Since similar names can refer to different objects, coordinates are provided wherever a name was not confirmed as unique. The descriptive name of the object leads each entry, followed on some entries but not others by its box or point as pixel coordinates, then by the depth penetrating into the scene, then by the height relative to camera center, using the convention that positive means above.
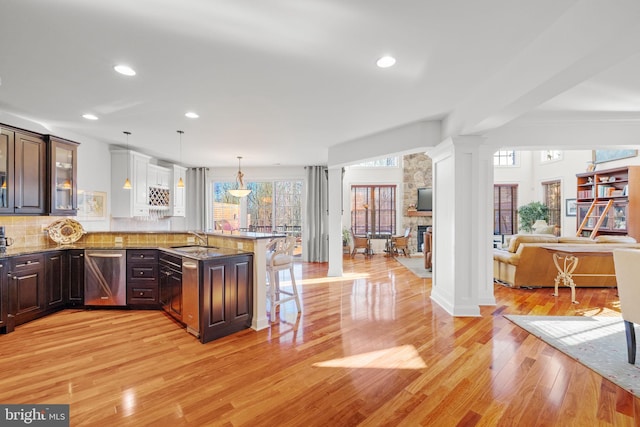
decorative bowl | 4.14 -0.28
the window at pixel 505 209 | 10.28 +0.11
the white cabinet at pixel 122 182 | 5.70 +0.57
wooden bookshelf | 6.74 +0.38
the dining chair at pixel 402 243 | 8.74 -0.92
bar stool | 3.68 -0.64
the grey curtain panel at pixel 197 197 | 8.37 +0.41
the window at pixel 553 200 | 9.37 +0.40
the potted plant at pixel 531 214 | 9.49 -0.06
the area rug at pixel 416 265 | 6.28 -1.32
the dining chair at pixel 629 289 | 2.46 -0.65
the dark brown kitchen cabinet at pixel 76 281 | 4.04 -0.95
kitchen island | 3.25 -0.72
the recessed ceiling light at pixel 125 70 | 2.55 +1.25
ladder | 7.36 -0.12
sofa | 4.95 -0.86
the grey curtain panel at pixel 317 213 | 8.05 -0.03
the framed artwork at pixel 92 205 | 5.03 +0.11
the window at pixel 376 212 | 9.84 +0.00
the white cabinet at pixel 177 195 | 7.31 +0.42
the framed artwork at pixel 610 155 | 7.07 +1.45
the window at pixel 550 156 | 9.33 +1.82
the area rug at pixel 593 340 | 2.43 -1.31
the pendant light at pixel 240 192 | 5.94 +0.40
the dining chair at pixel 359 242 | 8.71 -0.89
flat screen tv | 9.27 +0.41
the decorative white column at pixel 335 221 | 6.12 -0.19
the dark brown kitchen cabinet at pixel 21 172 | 3.59 +0.50
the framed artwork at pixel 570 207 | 8.66 +0.15
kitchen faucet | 4.04 -0.38
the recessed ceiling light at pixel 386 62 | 2.41 +1.25
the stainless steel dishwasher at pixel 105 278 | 4.00 -0.90
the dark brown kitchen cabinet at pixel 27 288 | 3.31 -0.90
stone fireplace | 9.50 +0.81
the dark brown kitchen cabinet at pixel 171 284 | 3.47 -0.90
